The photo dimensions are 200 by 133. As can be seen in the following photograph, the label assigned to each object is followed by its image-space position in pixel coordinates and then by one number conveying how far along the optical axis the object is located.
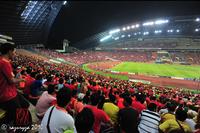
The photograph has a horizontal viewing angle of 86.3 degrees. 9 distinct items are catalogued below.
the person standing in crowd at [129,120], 2.66
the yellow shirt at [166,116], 3.03
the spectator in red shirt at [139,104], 3.82
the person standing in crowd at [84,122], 1.70
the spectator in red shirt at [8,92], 2.19
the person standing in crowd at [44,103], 2.78
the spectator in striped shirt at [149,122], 2.84
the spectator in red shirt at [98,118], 2.69
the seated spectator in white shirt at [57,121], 1.73
